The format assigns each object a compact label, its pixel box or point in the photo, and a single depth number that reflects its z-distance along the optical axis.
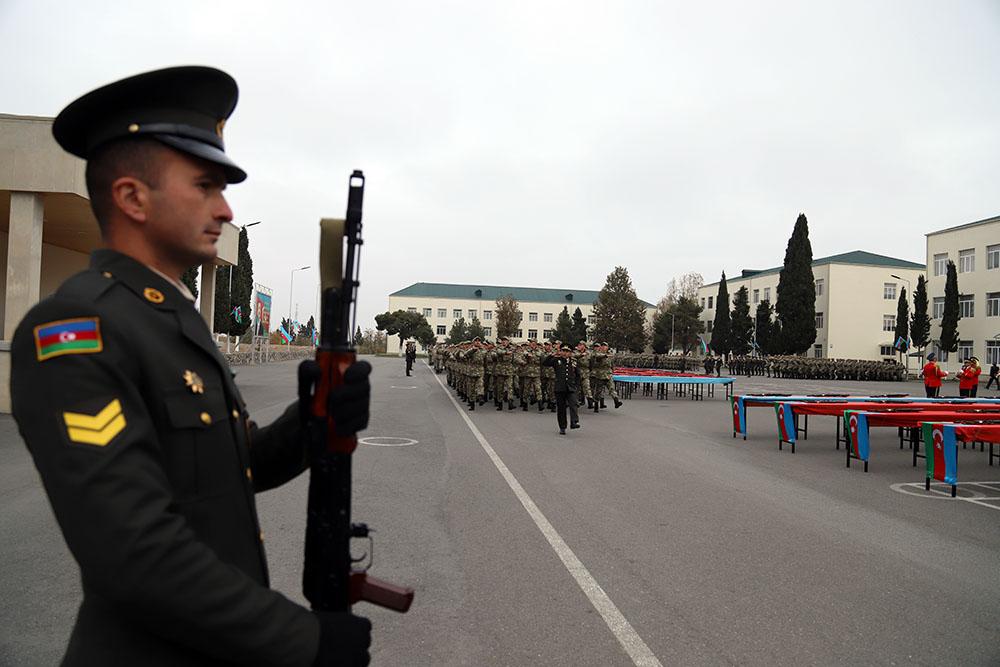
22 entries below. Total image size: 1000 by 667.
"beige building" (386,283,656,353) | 129.75
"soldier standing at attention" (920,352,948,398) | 22.45
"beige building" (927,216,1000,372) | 56.03
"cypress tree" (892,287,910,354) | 62.75
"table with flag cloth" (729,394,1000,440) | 14.51
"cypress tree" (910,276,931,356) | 58.91
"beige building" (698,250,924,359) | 73.88
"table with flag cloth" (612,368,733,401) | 25.08
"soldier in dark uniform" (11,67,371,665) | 1.22
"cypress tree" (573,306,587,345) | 104.57
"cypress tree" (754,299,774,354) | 73.21
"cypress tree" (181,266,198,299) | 29.52
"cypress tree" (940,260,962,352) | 56.91
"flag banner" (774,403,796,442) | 12.80
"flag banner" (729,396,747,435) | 14.73
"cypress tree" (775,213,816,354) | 64.31
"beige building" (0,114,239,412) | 14.87
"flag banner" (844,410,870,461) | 10.78
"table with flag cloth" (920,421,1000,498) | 9.02
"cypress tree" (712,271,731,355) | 82.94
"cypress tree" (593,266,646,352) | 88.31
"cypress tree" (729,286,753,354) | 80.00
